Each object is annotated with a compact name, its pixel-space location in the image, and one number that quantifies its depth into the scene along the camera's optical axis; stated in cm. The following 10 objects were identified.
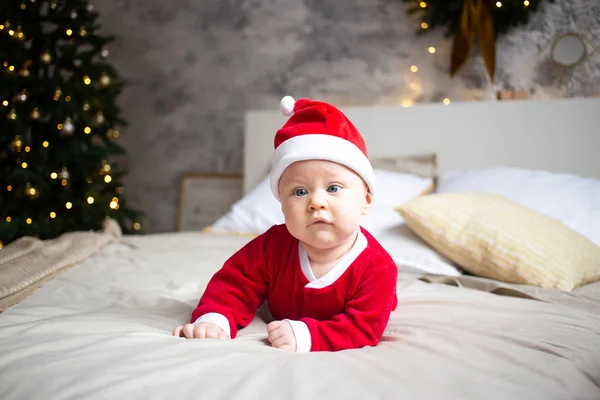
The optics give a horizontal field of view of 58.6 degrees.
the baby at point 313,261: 88
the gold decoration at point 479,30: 253
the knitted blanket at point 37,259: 115
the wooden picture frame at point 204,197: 327
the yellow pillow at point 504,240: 139
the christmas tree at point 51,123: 245
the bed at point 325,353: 66
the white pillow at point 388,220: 155
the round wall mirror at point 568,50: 244
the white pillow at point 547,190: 180
